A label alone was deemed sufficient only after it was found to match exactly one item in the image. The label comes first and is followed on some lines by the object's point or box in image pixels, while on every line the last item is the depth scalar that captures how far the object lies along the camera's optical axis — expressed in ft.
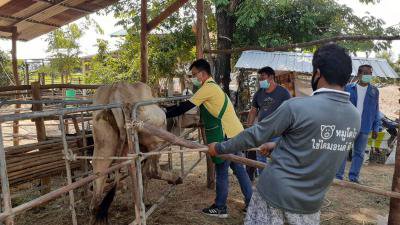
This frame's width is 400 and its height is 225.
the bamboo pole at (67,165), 9.48
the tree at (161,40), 39.73
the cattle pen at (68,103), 6.40
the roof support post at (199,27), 17.11
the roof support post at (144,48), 19.88
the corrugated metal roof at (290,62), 30.78
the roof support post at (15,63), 22.77
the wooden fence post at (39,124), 14.38
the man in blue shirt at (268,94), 16.57
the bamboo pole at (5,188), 5.81
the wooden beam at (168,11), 17.12
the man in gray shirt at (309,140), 5.91
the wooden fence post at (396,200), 10.20
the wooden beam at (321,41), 11.45
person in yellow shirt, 12.01
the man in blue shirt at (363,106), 17.65
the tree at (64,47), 65.26
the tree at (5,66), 63.93
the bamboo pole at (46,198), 5.83
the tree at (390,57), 84.30
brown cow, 11.55
